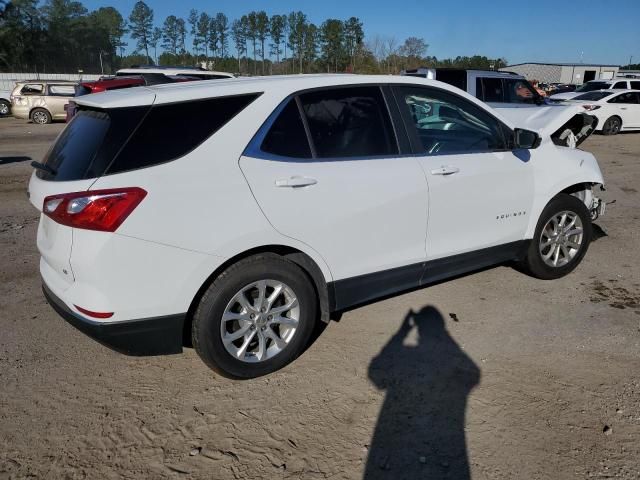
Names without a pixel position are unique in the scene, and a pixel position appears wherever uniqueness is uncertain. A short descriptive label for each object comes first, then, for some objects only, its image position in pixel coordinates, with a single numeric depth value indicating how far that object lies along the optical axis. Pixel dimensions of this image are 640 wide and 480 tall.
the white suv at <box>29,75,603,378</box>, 2.66
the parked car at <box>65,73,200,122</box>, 12.58
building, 63.91
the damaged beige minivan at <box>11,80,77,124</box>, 20.53
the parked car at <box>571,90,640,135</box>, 17.47
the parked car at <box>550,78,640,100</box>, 19.44
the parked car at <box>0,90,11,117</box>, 24.89
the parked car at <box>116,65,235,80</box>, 17.06
